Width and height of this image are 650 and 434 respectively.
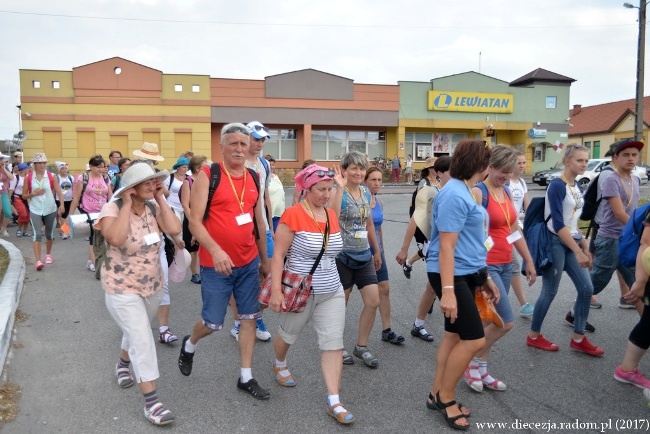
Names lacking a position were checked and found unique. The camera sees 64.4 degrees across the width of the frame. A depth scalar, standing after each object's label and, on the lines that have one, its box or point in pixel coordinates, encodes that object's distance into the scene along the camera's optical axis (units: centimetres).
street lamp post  1788
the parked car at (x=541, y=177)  2906
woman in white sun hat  345
